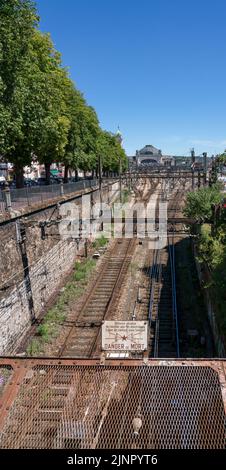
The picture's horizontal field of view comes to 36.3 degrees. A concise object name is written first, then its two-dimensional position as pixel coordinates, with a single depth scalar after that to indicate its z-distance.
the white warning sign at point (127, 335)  6.51
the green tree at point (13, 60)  11.43
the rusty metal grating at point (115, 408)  3.50
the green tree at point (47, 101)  14.90
